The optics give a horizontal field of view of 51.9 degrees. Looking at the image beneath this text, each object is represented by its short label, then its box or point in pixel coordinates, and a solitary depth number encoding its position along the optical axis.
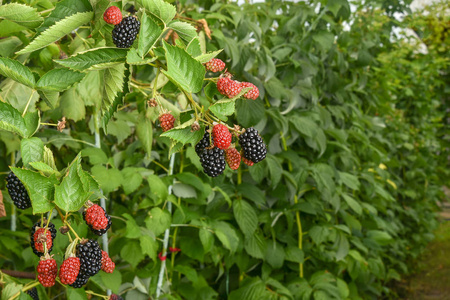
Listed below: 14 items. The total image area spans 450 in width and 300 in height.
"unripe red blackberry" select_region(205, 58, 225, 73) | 0.75
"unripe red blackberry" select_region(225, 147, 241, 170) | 0.78
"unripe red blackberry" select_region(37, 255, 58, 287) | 0.75
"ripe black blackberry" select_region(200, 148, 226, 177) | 0.75
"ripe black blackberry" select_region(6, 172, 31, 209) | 0.74
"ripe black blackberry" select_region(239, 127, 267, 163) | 0.74
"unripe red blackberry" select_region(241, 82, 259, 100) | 0.73
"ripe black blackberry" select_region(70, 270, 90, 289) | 0.76
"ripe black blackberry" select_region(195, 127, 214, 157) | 0.75
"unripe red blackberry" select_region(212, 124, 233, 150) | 0.68
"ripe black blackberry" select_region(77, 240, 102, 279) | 0.74
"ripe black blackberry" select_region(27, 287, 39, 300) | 1.01
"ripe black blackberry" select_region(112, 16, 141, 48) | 0.70
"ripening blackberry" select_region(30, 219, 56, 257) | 0.76
